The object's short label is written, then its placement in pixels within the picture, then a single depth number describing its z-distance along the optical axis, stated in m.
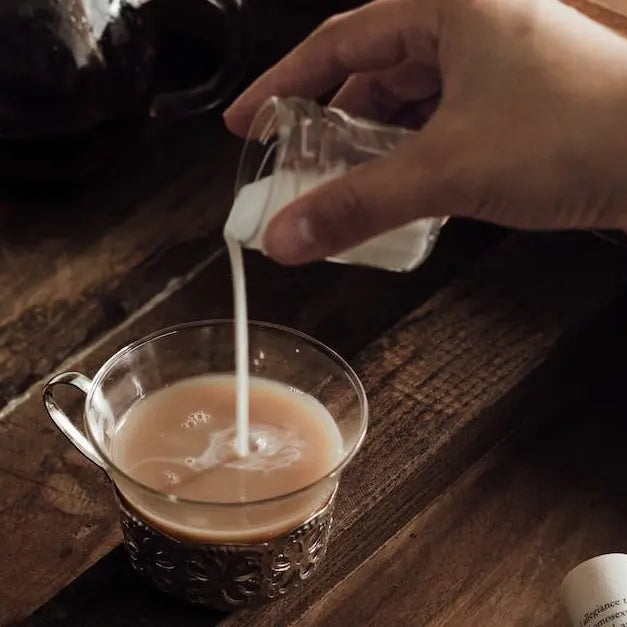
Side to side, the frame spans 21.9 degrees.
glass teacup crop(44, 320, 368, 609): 0.49
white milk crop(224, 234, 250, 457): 0.51
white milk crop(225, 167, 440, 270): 0.48
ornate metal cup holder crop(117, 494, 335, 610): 0.51
